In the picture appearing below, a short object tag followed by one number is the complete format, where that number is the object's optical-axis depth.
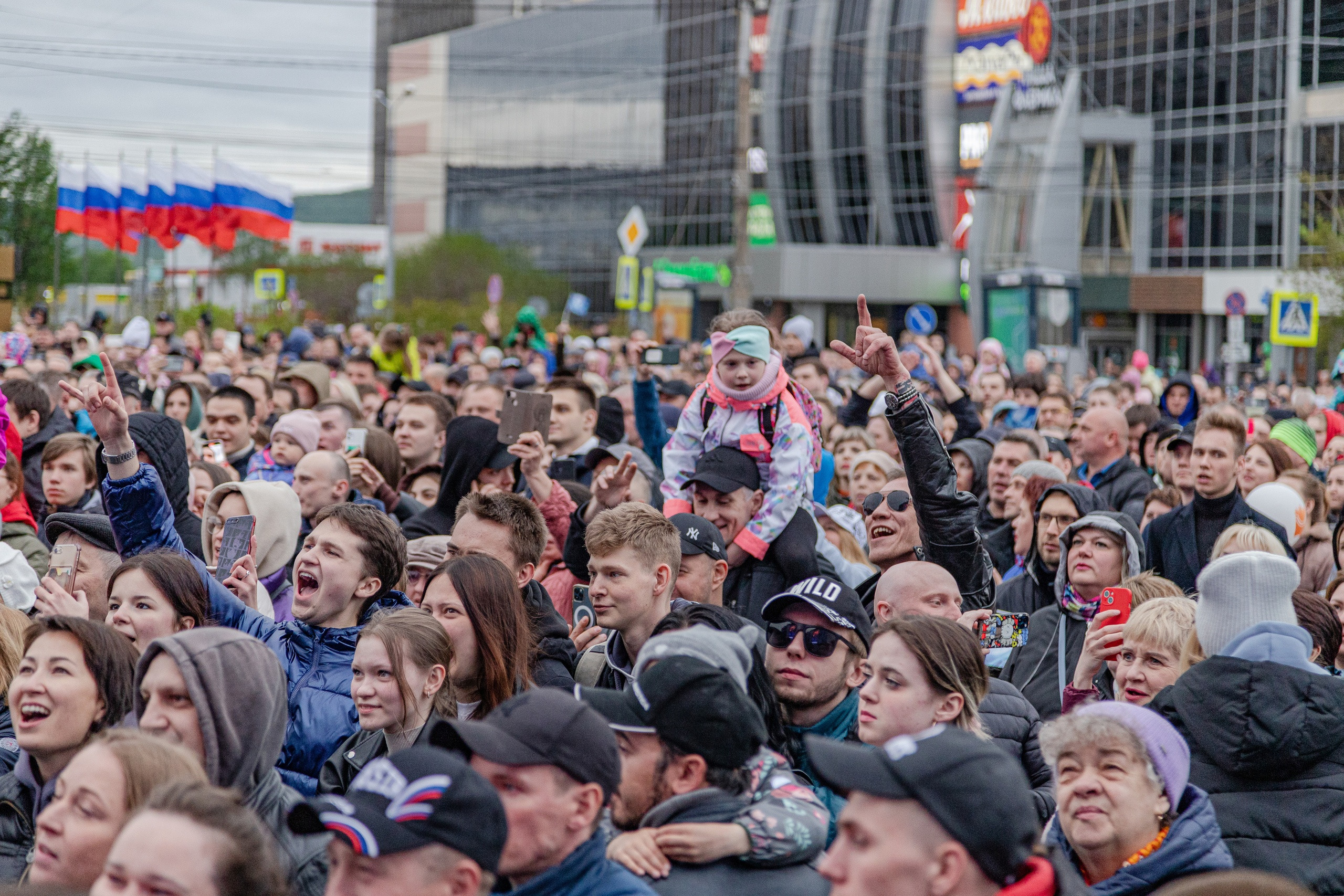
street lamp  40.59
